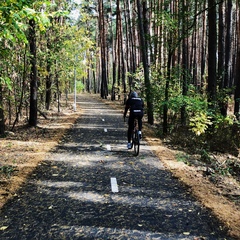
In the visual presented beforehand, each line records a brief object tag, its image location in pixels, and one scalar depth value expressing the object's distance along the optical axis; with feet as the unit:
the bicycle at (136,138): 31.76
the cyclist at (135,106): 32.58
